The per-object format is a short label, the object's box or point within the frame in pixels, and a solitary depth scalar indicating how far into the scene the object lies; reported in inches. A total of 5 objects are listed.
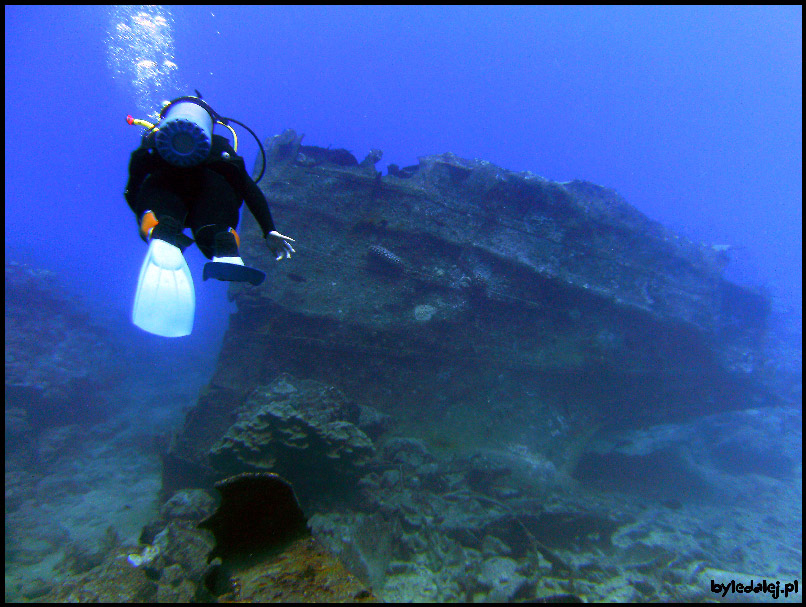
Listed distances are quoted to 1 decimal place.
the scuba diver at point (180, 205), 88.8
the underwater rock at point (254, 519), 82.4
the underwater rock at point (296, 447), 226.2
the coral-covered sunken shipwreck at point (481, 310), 350.3
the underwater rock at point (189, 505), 236.4
